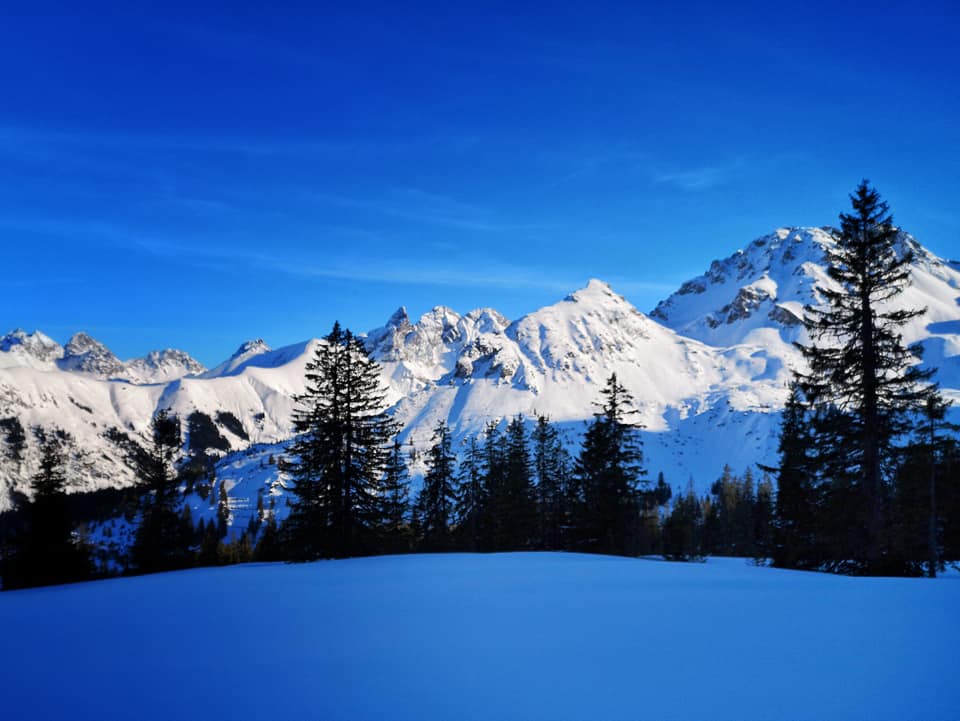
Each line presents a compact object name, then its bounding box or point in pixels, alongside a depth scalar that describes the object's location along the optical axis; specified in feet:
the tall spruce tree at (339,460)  74.54
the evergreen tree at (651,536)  165.58
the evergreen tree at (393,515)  79.87
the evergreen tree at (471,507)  136.36
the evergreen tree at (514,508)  130.21
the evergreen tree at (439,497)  132.67
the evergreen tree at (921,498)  54.65
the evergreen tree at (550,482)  134.21
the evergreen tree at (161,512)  94.58
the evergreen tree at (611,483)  104.42
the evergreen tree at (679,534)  154.34
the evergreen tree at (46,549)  65.00
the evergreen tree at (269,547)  105.42
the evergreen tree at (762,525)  104.21
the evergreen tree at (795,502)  69.77
